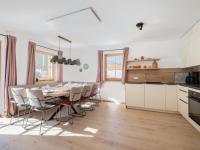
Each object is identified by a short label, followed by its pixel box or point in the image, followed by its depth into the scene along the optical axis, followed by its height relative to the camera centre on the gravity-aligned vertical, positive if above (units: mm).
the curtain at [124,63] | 4984 +500
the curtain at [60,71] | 5887 +197
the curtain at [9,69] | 3430 +190
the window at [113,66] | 5414 +420
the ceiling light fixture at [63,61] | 3462 +430
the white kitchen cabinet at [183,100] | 3083 -631
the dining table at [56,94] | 2895 -415
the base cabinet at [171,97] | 3781 -643
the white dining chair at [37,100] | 2716 -523
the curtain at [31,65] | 4154 +358
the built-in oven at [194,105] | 2436 -606
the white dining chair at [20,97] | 2957 -499
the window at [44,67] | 4898 +374
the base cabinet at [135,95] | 4207 -640
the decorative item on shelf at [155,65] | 4480 +380
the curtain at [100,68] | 5445 +331
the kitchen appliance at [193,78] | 3566 -67
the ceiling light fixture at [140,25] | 3071 +1254
